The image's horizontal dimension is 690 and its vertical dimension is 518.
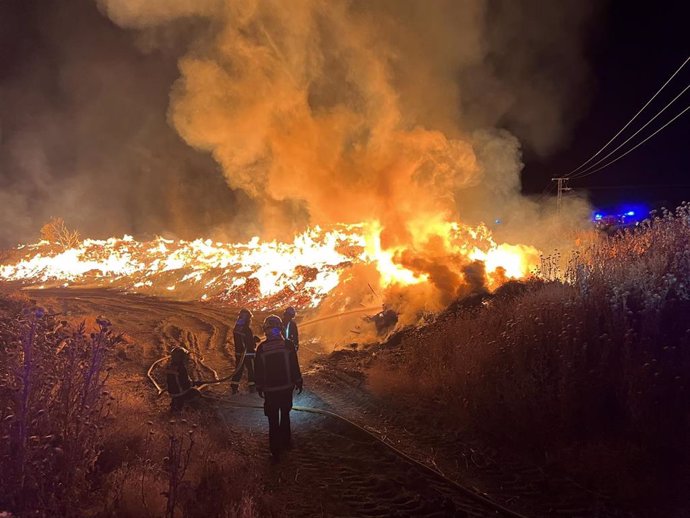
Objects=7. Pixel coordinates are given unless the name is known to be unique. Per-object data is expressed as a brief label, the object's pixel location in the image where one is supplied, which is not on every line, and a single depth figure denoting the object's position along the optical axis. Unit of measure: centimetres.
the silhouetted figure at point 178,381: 821
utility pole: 2869
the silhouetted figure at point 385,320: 1295
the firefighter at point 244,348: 977
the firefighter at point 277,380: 643
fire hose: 468
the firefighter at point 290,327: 980
